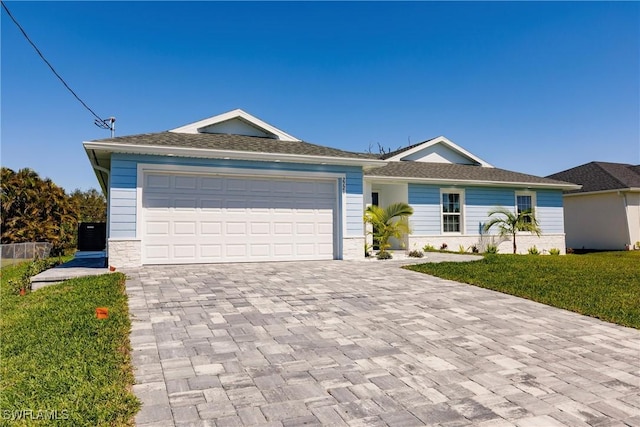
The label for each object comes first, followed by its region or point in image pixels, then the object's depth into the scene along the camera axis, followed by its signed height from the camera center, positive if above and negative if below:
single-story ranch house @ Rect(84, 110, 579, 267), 9.55 +1.02
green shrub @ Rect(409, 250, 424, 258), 12.72 -0.81
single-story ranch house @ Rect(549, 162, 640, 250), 18.97 +1.05
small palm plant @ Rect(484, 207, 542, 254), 16.23 +0.25
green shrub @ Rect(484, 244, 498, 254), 15.72 -0.82
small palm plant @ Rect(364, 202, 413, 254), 12.47 +0.33
